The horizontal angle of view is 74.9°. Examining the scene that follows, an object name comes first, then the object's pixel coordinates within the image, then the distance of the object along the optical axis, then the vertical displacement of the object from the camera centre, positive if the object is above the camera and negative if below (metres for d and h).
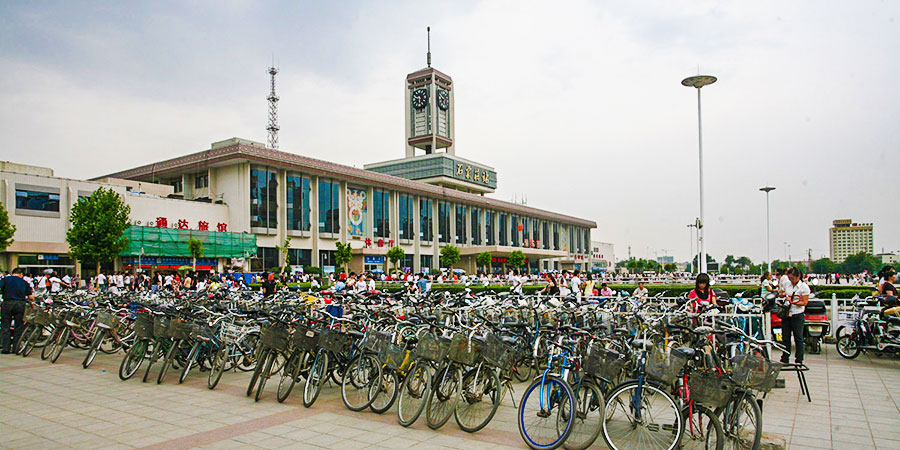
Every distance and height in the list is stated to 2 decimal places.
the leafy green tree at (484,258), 65.62 -1.83
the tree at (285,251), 45.38 -0.58
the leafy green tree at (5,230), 29.37 +0.83
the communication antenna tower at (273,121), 61.59 +13.11
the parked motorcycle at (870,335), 9.34 -1.60
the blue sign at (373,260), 54.61 -1.59
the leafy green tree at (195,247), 39.16 -0.16
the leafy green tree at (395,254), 53.32 -1.04
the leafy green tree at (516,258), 67.38 -1.92
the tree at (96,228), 31.84 +0.96
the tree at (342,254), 47.62 -0.89
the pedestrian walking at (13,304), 10.62 -1.04
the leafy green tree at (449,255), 59.25 -1.33
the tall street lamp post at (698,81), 19.44 +5.30
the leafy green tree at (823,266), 78.98 -3.99
